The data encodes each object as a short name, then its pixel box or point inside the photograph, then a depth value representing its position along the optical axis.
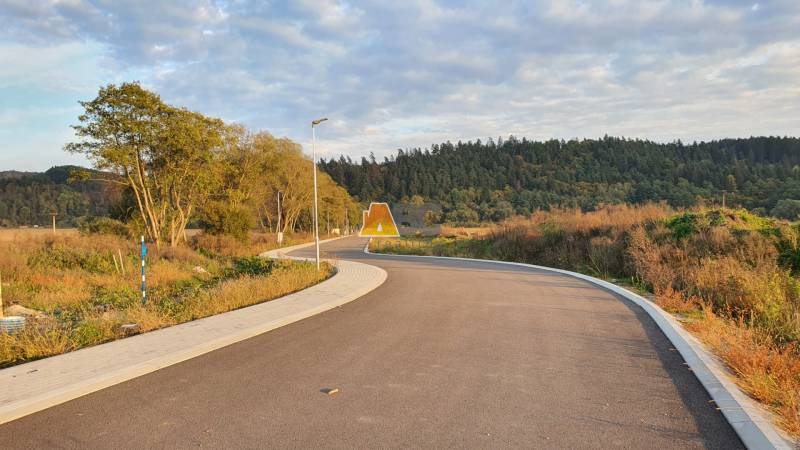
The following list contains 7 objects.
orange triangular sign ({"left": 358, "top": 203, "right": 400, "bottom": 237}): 35.19
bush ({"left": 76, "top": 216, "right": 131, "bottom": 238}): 39.34
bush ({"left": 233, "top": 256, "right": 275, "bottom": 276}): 23.70
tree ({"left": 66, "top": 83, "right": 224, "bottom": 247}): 29.94
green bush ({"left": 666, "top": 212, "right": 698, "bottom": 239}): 17.88
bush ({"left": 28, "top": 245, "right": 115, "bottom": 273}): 22.53
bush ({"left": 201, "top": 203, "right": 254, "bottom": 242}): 40.59
